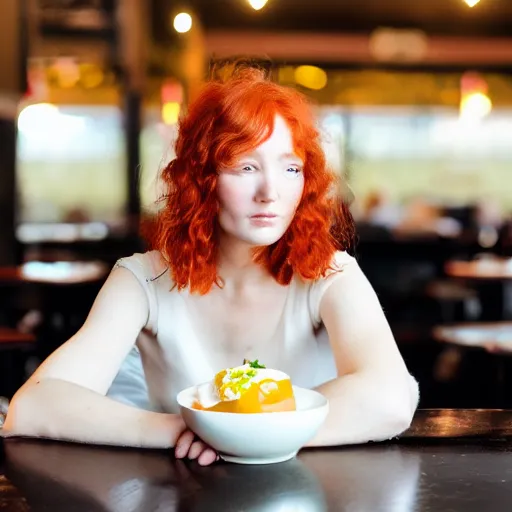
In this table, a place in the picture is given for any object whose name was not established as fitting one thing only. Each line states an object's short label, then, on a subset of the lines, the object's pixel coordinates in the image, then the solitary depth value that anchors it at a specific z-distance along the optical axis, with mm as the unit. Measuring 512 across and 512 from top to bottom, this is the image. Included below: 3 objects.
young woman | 1592
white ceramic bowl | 1364
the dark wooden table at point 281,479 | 1235
